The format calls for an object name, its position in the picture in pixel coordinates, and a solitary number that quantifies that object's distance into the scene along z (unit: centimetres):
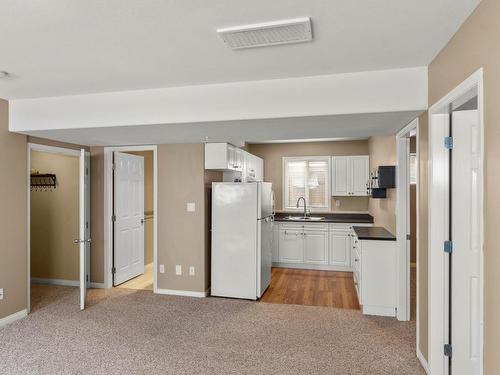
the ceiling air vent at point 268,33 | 205
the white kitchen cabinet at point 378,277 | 398
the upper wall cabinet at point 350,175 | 654
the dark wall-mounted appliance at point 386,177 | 413
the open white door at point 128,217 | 526
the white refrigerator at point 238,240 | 459
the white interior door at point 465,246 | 241
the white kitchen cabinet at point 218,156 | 462
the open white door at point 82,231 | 407
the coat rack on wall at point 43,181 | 534
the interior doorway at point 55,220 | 526
